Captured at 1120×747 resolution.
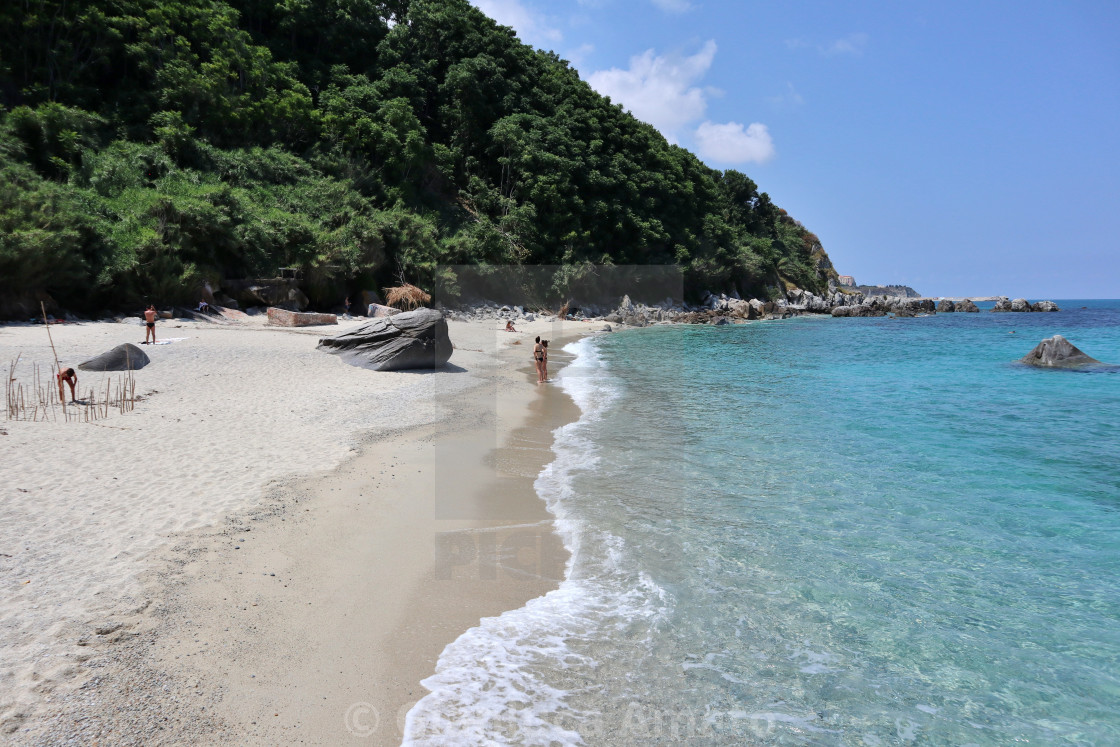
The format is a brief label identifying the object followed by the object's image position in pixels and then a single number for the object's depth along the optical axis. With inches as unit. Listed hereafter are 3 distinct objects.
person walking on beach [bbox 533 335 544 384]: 615.5
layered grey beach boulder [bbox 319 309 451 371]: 592.1
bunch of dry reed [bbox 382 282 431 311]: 1109.1
